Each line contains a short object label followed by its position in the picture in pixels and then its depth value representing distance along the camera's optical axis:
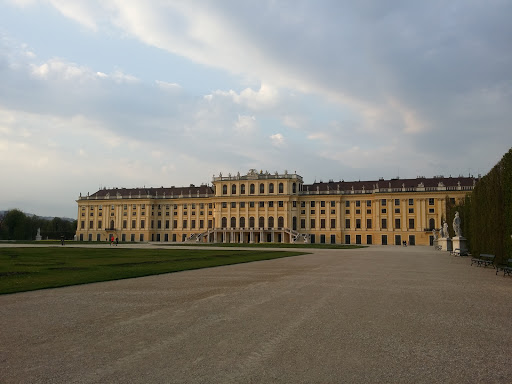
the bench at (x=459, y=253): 35.68
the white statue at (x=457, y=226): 35.50
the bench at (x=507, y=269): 16.67
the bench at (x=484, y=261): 22.00
